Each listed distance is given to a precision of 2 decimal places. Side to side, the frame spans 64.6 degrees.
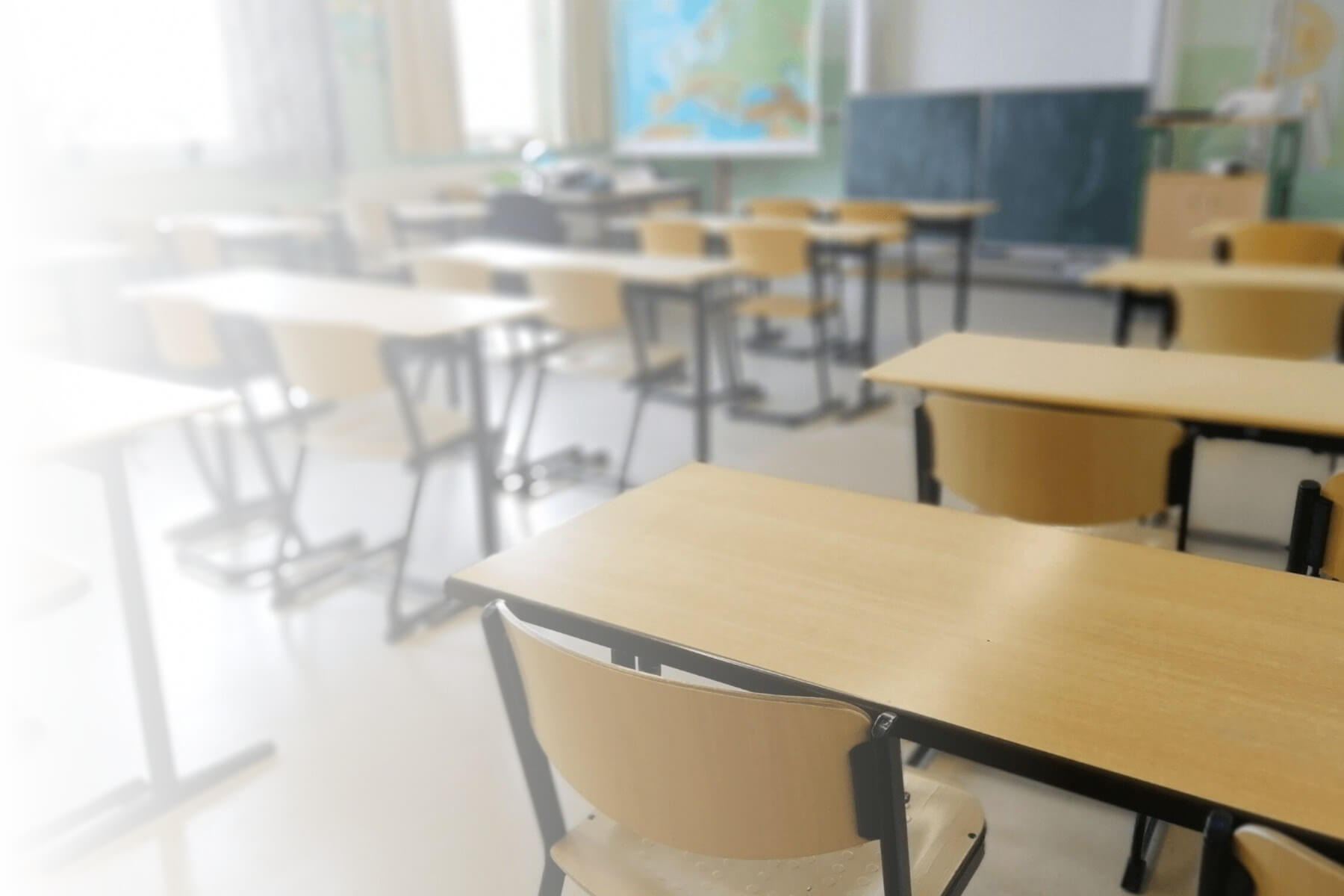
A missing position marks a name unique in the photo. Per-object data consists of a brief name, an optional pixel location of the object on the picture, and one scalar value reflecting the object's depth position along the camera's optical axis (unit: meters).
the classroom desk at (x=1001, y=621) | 0.84
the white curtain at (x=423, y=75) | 6.54
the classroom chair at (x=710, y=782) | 0.81
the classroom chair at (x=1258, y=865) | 0.63
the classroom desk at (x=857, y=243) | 4.34
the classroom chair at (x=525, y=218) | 5.53
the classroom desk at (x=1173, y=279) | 2.90
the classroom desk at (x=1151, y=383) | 1.69
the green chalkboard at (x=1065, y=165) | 6.45
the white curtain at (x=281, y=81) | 5.73
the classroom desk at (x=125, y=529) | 1.79
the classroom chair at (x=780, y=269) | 4.30
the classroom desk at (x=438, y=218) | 5.49
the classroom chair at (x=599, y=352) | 3.27
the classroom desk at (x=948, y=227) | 5.20
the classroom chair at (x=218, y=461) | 2.83
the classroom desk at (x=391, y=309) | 2.57
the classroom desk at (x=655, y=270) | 3.34
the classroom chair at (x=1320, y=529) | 1.20
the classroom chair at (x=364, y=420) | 2.45
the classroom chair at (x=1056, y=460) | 1.64
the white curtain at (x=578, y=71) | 7.69
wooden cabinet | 5.93
